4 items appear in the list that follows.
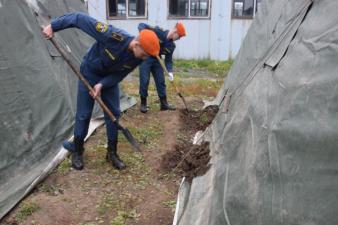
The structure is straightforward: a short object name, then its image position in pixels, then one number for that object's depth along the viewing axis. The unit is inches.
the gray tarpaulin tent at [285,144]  72.1
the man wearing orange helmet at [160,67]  235.9
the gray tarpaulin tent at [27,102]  148.0
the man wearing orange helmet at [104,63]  142.8
